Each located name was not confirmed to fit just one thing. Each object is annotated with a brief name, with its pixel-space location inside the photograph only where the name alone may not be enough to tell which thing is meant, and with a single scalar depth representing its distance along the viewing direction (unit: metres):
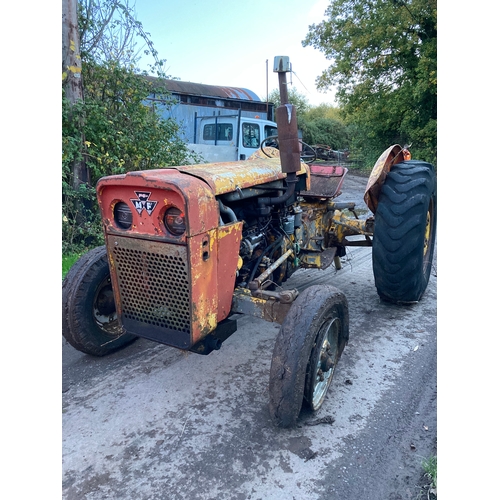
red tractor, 2.29
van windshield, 9.63
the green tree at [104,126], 5.51
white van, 9.43
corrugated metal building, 13.88
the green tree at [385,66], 7.16
